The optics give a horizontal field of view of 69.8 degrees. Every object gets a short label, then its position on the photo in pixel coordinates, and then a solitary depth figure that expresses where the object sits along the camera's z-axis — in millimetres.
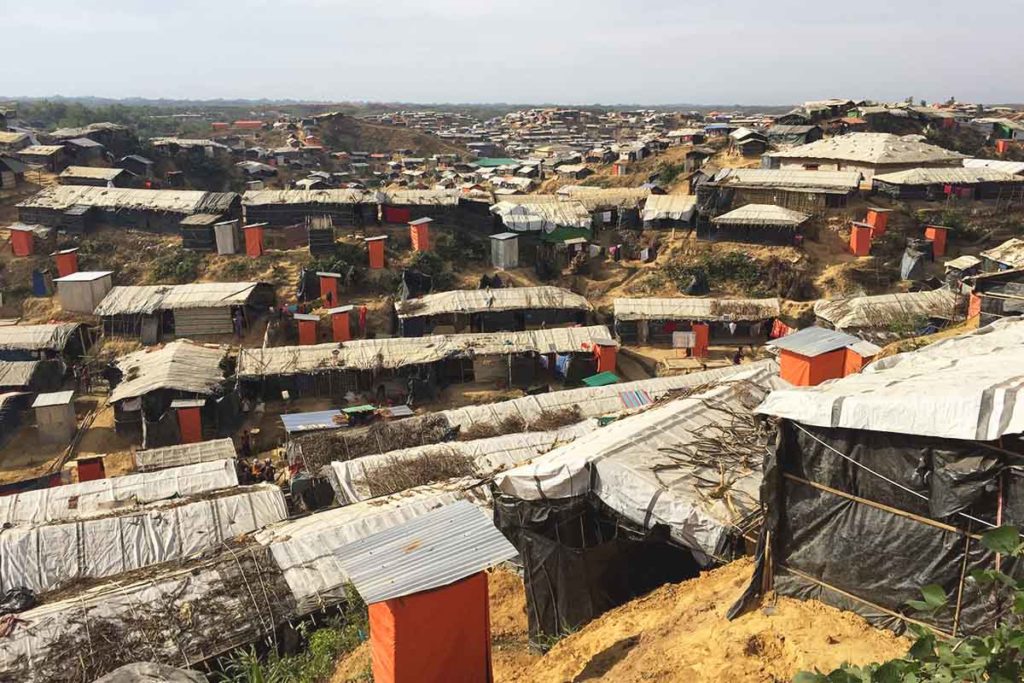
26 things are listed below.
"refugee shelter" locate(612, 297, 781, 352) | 30031
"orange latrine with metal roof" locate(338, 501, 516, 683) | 7816
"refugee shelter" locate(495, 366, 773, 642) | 10219
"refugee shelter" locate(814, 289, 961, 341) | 25891
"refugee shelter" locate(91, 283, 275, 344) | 29047
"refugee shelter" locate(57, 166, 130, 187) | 42844
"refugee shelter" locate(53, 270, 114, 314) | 30797
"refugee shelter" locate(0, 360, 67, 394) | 25094
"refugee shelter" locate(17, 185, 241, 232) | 36688
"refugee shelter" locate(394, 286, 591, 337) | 29688
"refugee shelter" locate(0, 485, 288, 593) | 13781
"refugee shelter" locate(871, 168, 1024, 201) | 36969
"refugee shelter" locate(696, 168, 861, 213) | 36750
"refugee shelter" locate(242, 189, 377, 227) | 36438
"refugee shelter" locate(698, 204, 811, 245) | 34906
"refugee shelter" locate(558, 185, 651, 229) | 39219
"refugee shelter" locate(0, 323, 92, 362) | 26906
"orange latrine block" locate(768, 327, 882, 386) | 15891
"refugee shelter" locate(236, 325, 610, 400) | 25500
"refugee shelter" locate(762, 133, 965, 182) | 40344
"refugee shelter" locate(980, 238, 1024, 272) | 27891
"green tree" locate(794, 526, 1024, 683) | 4195
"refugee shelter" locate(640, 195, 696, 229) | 37969
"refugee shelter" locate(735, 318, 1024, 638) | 7059
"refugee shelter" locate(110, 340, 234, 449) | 23078
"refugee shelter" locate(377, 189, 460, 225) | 37438
